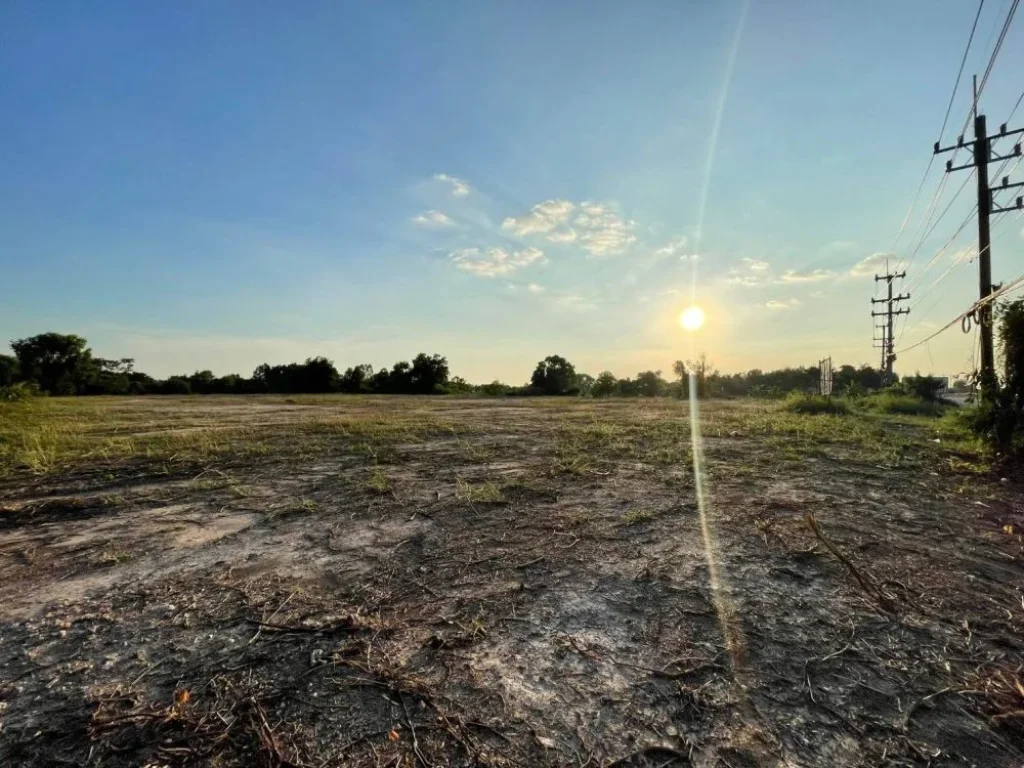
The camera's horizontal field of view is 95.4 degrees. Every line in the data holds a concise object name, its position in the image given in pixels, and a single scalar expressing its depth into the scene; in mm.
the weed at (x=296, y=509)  3391
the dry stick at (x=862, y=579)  2061
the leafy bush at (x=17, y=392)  6519
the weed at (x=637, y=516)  3212
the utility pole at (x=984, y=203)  8884
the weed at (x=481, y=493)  3770
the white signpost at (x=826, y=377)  17938
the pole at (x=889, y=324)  29359
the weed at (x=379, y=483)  4008
